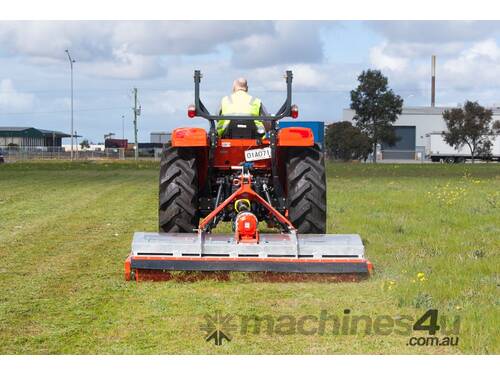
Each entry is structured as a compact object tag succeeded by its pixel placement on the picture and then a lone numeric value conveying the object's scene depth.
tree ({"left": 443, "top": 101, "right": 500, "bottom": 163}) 77.38
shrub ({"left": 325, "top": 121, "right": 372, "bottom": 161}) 76.50
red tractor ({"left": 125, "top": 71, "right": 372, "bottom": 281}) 7.77
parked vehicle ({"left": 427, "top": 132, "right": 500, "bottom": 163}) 82.50
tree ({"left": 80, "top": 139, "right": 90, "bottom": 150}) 128.05
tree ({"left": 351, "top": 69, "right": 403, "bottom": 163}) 76.81
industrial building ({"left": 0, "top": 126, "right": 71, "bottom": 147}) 111.44
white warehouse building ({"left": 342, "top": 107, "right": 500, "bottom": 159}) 102.19
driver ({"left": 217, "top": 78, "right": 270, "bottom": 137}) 9.31
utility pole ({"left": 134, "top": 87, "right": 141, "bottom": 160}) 93.86
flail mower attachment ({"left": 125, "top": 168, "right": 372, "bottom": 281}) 7.72
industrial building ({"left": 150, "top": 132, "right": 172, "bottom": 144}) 113.94
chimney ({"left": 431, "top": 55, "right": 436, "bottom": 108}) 100.94
